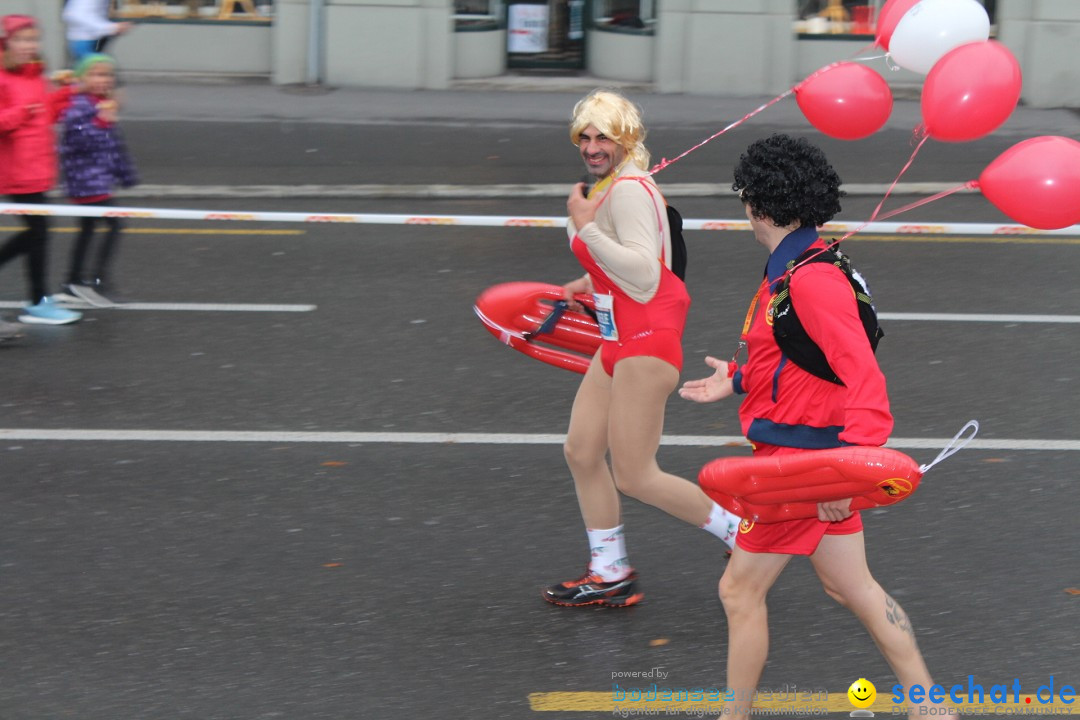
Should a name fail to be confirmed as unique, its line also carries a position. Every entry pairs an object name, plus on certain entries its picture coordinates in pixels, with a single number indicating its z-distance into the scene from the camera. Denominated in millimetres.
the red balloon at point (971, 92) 8695
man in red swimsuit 9391
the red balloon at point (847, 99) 9812
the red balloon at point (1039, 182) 8078
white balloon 9484
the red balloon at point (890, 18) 10230
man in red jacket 7727
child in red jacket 16625
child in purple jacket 17219
